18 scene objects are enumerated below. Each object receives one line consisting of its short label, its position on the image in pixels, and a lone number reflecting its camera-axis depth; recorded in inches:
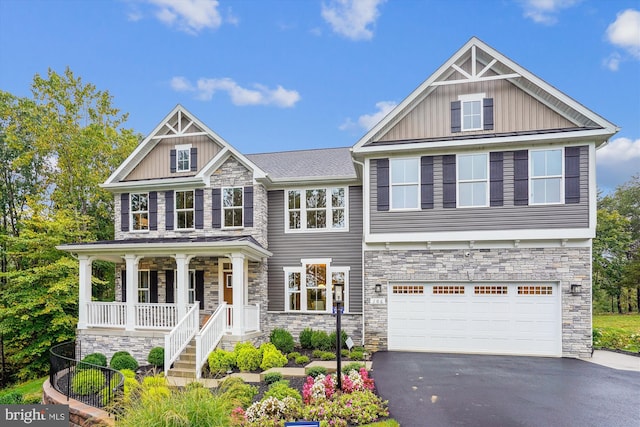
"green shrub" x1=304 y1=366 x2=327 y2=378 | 351.9
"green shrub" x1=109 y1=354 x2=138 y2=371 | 427.2
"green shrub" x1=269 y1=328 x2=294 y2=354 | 478.3
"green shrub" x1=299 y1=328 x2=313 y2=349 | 497.4
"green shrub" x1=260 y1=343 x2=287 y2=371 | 397.7
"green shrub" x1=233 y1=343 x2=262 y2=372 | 394.3
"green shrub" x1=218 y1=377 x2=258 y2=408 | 279.6
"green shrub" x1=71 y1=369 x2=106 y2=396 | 311.4
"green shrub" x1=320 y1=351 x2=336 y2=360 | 427.2
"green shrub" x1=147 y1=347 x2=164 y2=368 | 433.1
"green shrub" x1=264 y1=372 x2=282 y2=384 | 345.4
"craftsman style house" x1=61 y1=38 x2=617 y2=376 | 421.4
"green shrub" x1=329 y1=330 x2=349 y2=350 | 479.0
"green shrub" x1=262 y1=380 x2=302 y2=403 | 276.7
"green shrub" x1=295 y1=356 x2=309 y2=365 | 416.5
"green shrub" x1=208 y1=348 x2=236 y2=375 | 396.5
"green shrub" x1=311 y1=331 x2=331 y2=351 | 483.8
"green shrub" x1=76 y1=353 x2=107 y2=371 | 444.1
